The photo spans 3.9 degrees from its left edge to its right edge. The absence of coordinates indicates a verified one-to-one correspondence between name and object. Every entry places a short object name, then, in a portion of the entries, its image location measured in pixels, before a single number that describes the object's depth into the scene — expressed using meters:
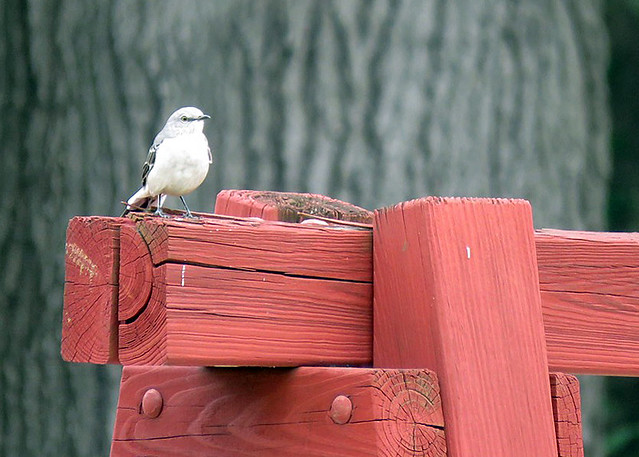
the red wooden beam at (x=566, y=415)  11.50
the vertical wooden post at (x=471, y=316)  11.43
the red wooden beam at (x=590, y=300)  11.60
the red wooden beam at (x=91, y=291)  11.42
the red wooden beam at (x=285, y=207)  11.96
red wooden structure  11.38
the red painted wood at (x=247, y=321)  11.35
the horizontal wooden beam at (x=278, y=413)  11.38
